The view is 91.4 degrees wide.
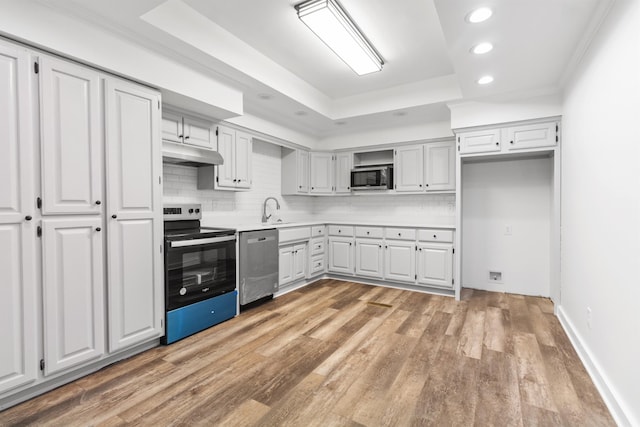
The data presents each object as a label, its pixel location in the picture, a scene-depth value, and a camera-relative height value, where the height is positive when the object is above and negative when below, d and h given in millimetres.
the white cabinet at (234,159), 3709 +632
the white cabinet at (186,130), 3033 +820
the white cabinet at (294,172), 5074 +609
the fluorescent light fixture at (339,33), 2443 +1544
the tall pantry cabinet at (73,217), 1869 -51
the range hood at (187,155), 2916 +541
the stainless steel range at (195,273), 2758 -615
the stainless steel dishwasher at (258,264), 3556 -663
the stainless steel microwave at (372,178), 4859 +492
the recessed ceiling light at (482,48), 2490 +1314
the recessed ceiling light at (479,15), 2039 +1301
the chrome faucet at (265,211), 4764 -25
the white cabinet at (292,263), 4225 -753
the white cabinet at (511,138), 3504 +836
